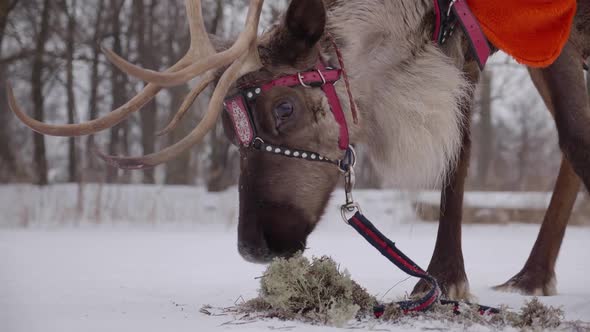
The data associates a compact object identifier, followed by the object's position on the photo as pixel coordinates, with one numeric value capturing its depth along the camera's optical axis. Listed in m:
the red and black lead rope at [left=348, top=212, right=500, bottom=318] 2.53
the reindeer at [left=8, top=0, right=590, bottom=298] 2.69
